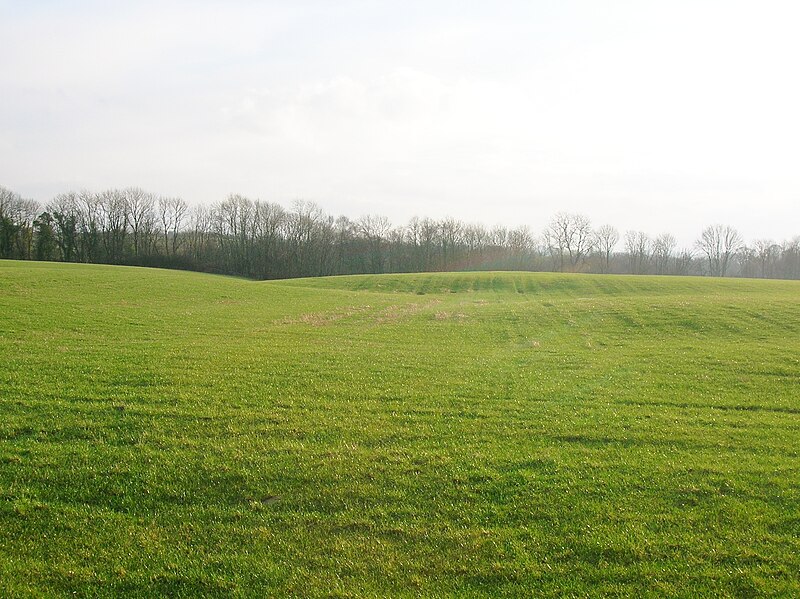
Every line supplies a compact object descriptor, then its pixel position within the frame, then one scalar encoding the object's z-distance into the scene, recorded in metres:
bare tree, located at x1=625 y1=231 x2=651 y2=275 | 132.50
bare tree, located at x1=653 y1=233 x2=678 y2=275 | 135.00
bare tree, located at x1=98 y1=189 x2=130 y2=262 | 103.12
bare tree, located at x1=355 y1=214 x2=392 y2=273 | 118.00
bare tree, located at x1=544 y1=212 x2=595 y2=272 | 124.75
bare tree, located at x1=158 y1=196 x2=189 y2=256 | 111.88
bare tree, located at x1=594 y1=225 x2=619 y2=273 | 127.94
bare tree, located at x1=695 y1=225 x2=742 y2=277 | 137.75
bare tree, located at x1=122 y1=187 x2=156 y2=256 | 107.44
